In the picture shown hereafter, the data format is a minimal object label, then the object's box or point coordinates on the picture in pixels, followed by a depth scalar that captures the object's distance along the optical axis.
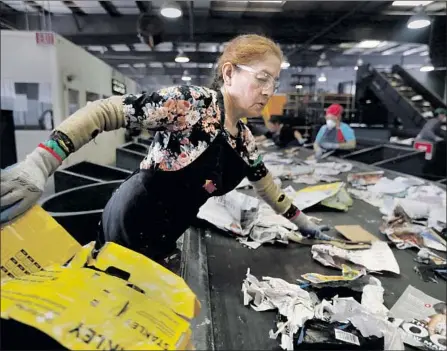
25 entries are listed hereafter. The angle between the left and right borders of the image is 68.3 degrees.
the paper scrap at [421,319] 0.79
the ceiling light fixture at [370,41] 7.68
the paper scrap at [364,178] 2.71
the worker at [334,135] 4.36
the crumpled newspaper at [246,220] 1.47
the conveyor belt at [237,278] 0.82
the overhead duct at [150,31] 4.32
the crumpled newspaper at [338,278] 1.02
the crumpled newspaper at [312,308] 0.77
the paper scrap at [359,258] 1.21
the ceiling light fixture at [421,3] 4.68
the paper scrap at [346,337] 0.75
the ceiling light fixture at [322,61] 12.44
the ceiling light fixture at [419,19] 5.62
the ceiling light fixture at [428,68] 9.08
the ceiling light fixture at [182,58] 8.91
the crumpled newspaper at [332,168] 3.16
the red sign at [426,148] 4.37
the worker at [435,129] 6.12
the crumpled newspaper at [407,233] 1.45
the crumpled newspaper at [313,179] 2.76
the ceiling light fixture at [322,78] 15.97
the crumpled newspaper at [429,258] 1.28
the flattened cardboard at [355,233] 1.50
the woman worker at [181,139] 0.87
